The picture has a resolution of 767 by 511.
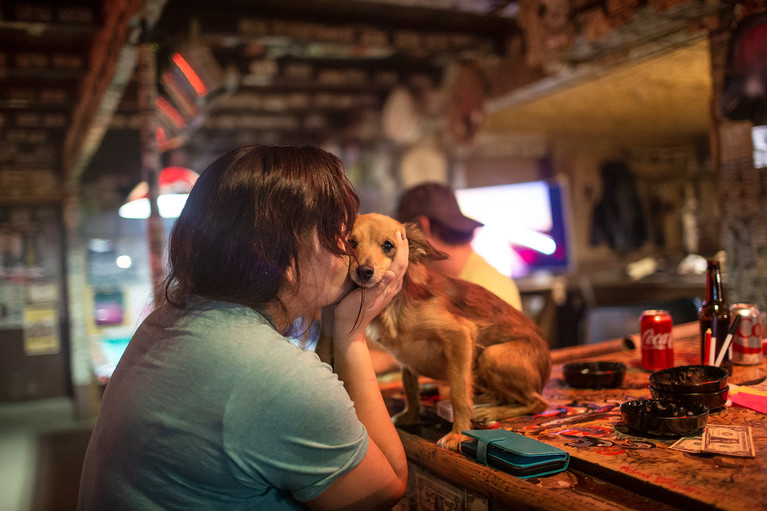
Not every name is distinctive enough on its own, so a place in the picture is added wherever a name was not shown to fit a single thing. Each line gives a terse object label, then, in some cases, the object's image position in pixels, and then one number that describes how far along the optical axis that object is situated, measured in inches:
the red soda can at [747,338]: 76.0
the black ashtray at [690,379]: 57.2
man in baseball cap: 107.0
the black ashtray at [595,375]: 70.4
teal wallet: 46.7
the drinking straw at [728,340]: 68.9
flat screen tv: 234.4
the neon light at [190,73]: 150.8
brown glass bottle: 74.2
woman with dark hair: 38.0
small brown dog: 61.3
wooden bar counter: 40.8
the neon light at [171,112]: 179.3
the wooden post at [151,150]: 132.3
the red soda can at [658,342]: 75.6
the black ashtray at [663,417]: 50.6
